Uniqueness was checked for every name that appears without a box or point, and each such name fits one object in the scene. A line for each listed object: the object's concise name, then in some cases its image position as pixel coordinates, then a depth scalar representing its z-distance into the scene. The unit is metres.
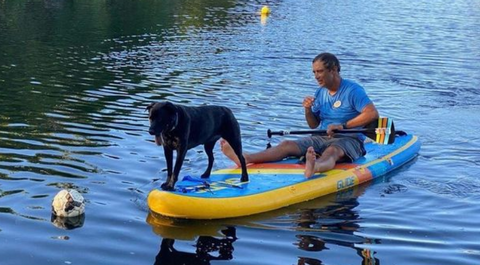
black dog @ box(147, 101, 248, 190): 7.29
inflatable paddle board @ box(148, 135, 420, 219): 7.84
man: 9.54
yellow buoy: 36.66
